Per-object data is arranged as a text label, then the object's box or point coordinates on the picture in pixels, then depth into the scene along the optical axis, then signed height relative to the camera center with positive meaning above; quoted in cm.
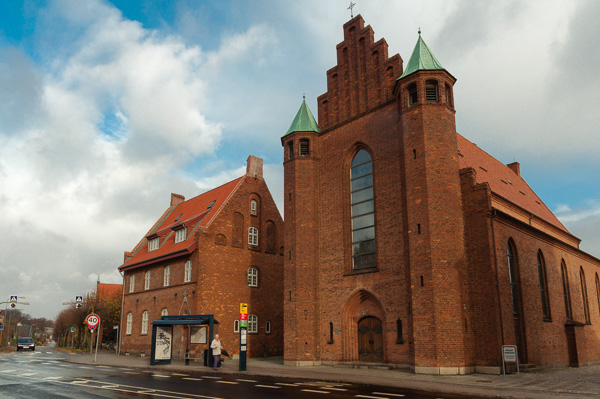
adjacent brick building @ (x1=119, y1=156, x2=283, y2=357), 3206 +328
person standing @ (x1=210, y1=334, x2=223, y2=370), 2250 -151
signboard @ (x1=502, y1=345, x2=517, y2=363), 1925 -138
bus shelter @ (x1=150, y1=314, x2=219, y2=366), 2506 -74
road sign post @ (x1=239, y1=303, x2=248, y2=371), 2202 -75
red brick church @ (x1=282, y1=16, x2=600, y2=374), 2134 +362
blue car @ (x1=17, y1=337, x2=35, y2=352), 5028 -263
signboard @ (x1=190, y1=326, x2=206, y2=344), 2606 -84
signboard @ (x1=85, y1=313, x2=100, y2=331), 2762 -15
